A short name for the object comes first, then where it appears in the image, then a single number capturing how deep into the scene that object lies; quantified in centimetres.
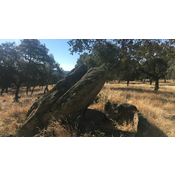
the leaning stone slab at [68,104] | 446
